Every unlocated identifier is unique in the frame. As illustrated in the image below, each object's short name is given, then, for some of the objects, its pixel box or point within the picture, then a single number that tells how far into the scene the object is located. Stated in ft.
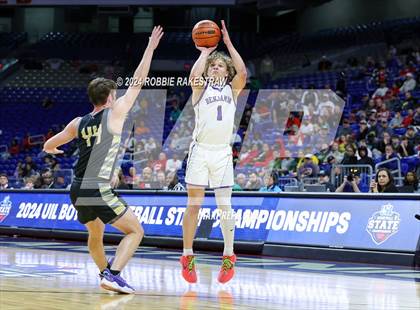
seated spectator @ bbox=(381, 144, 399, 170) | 55.83
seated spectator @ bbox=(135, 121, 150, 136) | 72.18
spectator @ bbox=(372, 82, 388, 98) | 78.05
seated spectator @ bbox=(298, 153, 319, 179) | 56.18
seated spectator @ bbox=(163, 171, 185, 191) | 52.26
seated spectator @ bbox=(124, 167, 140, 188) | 57.94
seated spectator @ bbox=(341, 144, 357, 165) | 55.42
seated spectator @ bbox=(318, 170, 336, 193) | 51.29
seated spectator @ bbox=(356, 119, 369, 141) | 64.95
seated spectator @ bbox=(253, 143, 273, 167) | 60.59
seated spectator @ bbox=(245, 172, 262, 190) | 53.47
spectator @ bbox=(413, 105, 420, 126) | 66.13
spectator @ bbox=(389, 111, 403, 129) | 67.20
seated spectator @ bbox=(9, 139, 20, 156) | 94.79
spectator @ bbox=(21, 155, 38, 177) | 80.08
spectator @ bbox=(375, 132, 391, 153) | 59.11
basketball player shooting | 28.02
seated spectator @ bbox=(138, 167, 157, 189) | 56.70
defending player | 24.67
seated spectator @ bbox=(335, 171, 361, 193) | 49.29
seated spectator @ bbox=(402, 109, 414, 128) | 66.37
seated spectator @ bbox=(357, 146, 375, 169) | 54.50
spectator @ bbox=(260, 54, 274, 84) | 102.63
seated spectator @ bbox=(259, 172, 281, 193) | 47.57
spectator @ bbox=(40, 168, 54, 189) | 63.98
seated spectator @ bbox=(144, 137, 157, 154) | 64.13
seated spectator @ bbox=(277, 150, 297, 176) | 59.16
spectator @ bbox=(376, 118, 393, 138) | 63.37
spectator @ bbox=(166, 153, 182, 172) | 62.08
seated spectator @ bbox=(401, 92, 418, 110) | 71.00
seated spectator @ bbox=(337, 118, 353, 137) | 67.51
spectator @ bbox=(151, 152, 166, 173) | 59.77
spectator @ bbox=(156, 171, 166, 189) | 56.70
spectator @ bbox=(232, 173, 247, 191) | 54.75
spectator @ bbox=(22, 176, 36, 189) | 65.67
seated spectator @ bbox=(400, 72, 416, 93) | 76.33
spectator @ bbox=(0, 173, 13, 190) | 65.82
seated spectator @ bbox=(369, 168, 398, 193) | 41.81
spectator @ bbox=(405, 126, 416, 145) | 59.31
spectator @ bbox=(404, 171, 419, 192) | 49.67
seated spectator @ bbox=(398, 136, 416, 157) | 57.32
